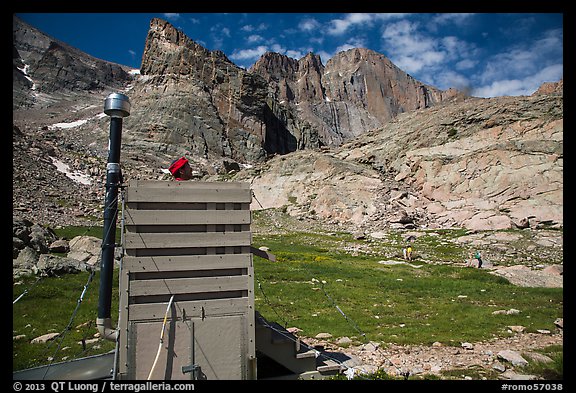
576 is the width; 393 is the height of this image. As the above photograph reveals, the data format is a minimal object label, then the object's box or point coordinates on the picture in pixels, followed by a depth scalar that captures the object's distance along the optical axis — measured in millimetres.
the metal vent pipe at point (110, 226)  7953
